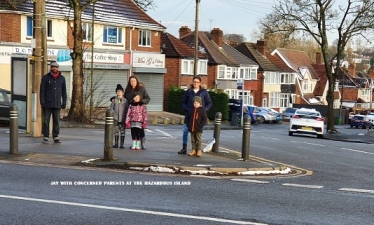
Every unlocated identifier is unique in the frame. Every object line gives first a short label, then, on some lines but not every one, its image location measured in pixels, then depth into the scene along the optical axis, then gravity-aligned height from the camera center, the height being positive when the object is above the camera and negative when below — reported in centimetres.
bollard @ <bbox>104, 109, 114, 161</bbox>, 1196 -112
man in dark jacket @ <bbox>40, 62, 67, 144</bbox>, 1450 -41
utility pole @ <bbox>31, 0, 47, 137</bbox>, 1591 +42
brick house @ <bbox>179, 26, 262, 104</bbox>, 5922 +204
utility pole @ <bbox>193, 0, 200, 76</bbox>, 3897 +387
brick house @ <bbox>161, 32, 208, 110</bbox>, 5200 +183
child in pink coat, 1365 -78
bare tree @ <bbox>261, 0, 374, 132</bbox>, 3859 +431
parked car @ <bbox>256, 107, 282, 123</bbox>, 5203 -276
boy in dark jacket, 1309 -80
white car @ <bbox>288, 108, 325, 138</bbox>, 3016 -192
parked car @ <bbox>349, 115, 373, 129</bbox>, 5947 -348
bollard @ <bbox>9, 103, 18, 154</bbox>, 1251 -112
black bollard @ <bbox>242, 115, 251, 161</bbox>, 1308 -119
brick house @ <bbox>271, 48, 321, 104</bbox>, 8219 +172
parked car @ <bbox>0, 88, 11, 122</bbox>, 2338 -108
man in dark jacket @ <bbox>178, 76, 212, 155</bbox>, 1336 -29
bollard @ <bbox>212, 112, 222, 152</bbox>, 1441 -104
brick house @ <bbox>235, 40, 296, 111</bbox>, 7044 +138
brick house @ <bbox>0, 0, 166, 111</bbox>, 3656 +272
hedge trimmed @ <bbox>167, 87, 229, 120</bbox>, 4756 -146
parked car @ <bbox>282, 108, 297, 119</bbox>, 6344 -299
